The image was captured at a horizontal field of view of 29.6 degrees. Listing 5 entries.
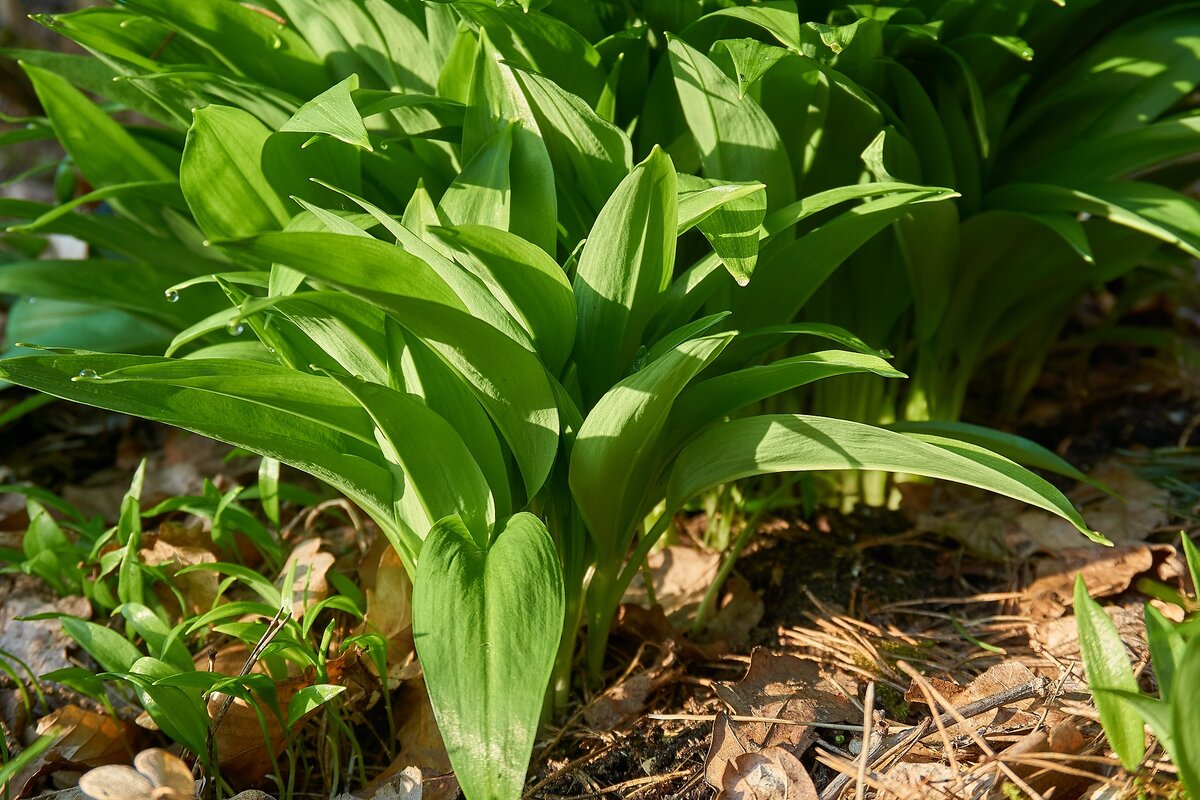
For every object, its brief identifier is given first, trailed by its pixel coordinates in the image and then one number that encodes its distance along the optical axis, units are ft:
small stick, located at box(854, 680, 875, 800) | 2.84
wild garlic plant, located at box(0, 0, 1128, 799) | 2.83
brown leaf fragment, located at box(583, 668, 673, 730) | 3.16
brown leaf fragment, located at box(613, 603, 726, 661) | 3.27
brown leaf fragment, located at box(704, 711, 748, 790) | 2.98
